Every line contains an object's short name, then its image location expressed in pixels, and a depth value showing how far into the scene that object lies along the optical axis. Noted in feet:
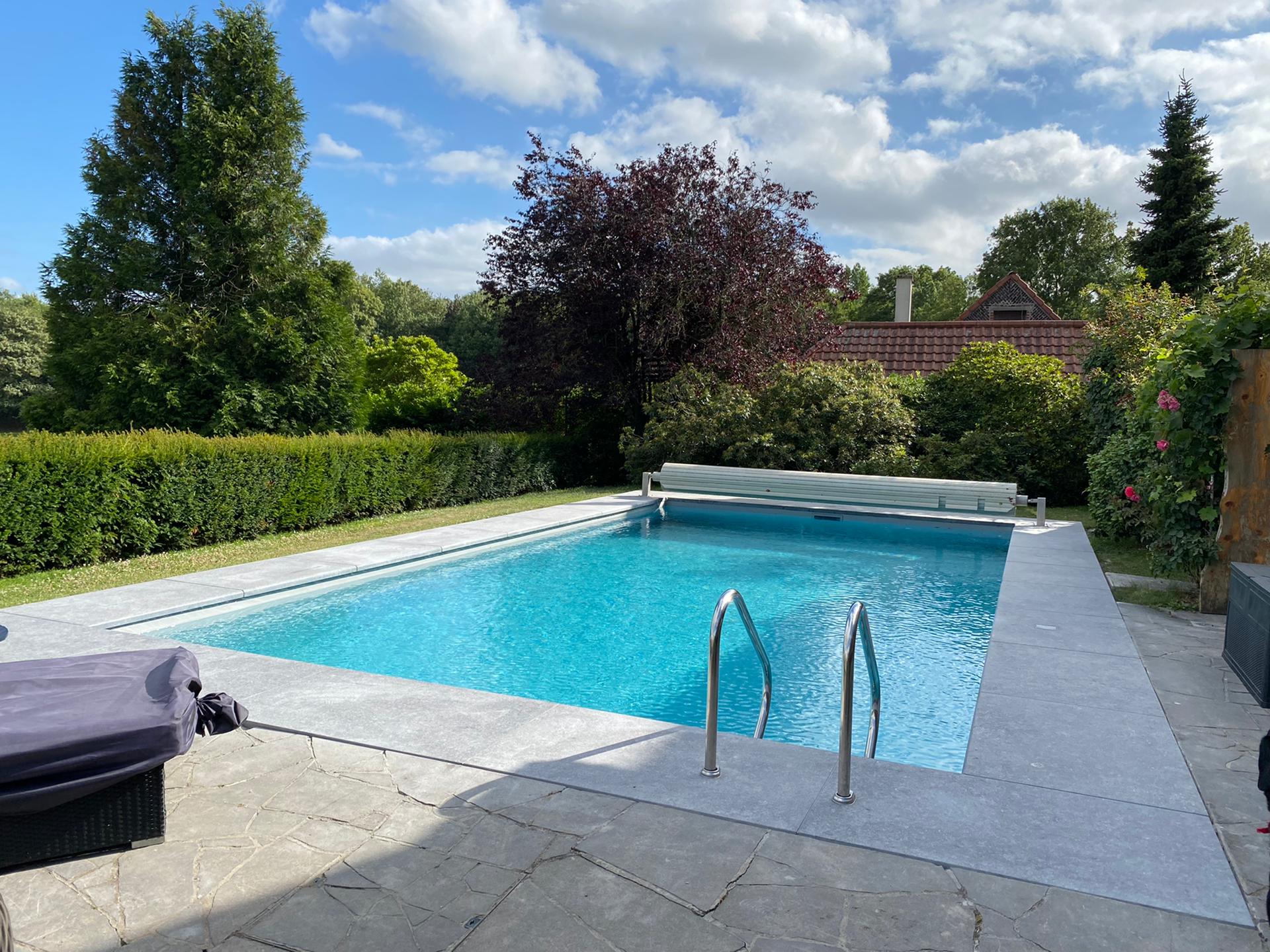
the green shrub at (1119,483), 28.53
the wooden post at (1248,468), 19.76
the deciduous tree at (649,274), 51.06
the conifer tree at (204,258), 57.26
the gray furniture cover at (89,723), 8.13
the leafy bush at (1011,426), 44.39
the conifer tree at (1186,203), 86.89
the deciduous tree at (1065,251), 151.74
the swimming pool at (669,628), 17.94
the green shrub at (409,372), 86.79
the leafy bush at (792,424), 46.26
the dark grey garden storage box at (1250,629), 14.24
